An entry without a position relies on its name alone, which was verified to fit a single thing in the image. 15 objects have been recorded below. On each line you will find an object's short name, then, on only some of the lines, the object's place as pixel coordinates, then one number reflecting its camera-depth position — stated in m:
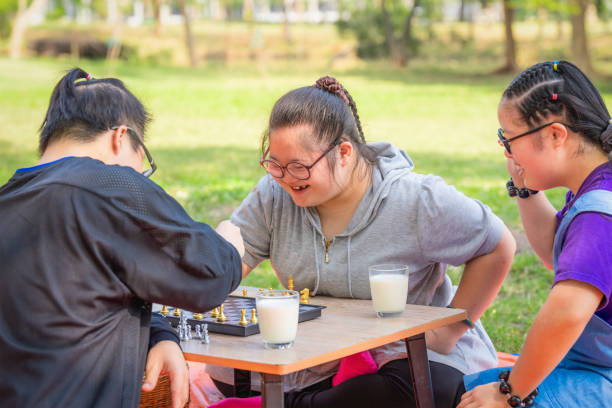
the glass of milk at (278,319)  2.26
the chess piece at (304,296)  2.93
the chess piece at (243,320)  2.52
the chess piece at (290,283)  3.03
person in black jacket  2.04
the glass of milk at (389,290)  2.64
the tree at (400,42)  32.47
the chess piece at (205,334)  2.42
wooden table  2.17
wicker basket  3.32
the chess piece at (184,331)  2.48
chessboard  2.51
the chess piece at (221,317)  2.58
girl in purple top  2.28
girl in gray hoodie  3.06
